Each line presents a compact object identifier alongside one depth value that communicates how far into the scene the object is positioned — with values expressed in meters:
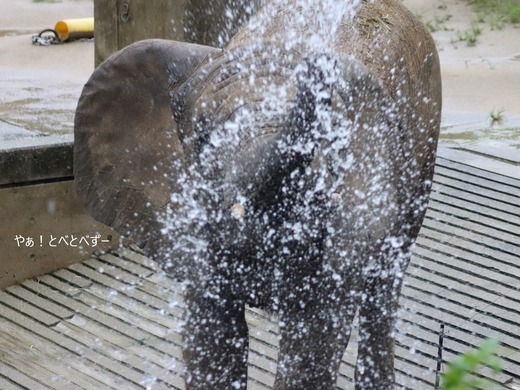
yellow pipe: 16.22
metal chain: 16.12
